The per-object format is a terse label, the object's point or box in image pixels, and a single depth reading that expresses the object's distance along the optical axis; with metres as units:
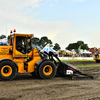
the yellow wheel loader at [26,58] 8.09
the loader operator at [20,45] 8.18
